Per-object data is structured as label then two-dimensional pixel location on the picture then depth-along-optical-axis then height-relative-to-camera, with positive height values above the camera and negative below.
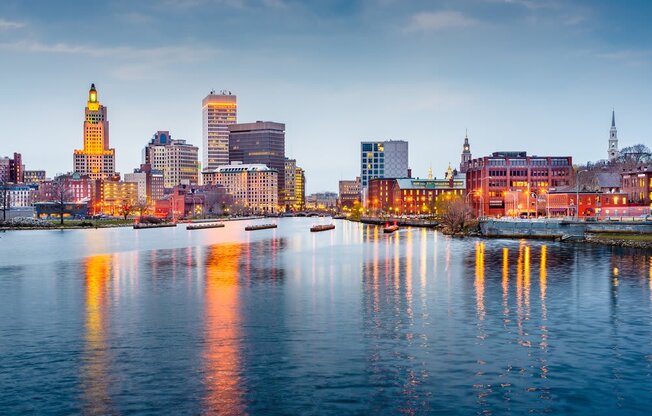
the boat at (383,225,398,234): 159.62 -6.96
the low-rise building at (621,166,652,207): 145.00 +3.65
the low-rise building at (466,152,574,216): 190.38 +7.59
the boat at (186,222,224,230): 181.43 -6.82
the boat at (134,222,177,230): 188.00 -6.54
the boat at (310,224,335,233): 171.09 -7.01
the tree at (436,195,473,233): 143.05 -3.18
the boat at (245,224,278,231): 178.73 -6.97
